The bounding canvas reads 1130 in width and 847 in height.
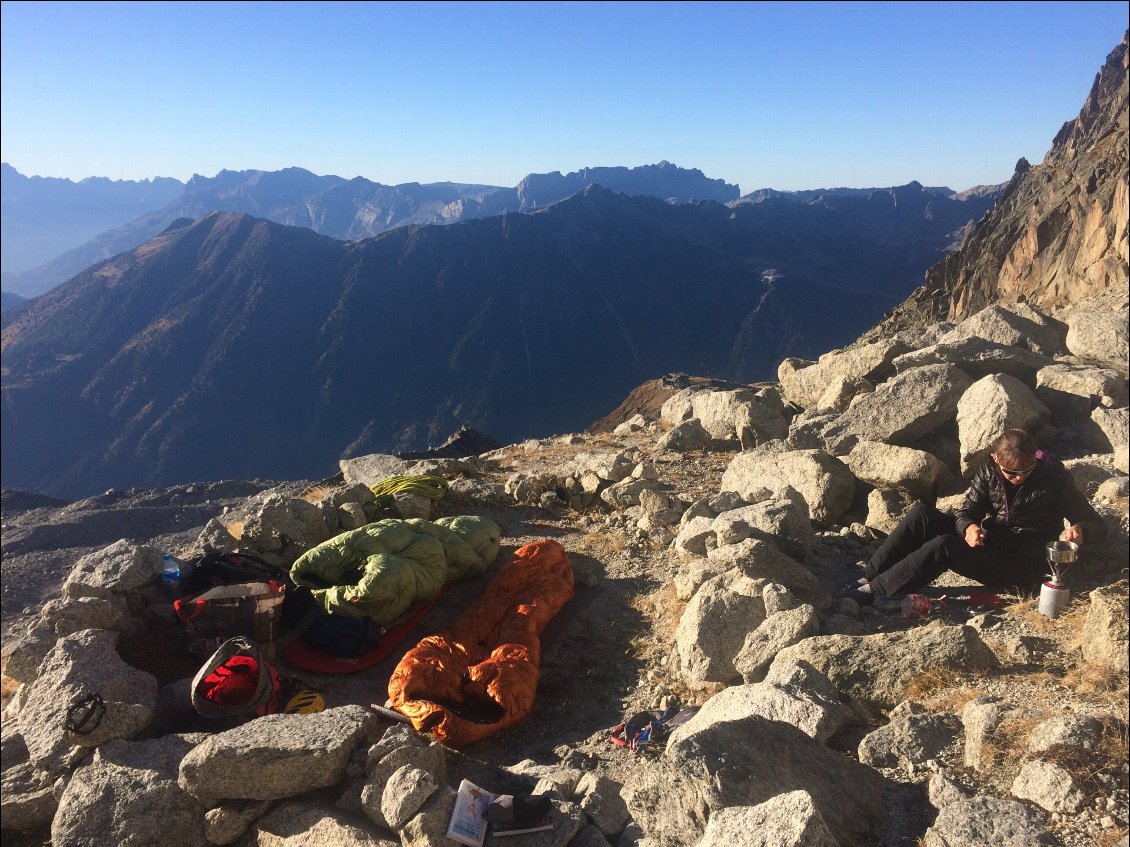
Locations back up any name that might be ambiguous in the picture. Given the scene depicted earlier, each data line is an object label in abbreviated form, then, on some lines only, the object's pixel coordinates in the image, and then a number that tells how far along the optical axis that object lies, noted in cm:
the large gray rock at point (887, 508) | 607
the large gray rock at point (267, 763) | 358
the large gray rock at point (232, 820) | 361
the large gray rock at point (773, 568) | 498
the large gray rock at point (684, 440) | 998
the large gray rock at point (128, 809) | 364
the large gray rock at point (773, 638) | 425
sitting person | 439
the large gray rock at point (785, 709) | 328
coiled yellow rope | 868
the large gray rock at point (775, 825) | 229
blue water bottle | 600
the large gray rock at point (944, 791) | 267
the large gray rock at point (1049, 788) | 248
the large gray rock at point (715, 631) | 451
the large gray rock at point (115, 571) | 570
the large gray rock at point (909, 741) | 307
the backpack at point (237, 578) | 604
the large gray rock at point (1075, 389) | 656
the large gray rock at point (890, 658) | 366
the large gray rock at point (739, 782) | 273
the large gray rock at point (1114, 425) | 588
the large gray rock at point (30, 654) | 522
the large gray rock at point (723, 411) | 952
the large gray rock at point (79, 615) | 536
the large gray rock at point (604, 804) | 324
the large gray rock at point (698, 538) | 623
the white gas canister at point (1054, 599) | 405
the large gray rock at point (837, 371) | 827
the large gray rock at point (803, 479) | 653
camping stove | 406
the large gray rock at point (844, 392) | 825
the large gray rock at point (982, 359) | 701
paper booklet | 313
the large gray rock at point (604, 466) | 872
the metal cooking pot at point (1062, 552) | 408
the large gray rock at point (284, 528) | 714
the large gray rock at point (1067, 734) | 269
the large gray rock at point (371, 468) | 1113
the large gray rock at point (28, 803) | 412
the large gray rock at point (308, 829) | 329
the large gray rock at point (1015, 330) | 832
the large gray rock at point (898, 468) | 598
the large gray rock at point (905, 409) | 653
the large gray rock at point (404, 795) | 322
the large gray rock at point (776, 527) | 577
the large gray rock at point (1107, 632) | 334
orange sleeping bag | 444
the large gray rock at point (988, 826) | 240
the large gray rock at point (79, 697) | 425
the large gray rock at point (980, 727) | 287
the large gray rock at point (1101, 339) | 734
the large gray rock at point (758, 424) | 909
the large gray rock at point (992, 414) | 591
